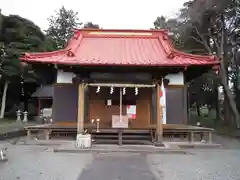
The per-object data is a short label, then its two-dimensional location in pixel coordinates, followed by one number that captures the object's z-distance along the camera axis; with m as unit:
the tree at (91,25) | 32.49
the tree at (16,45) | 17.82
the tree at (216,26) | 13.84
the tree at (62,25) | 34.22
